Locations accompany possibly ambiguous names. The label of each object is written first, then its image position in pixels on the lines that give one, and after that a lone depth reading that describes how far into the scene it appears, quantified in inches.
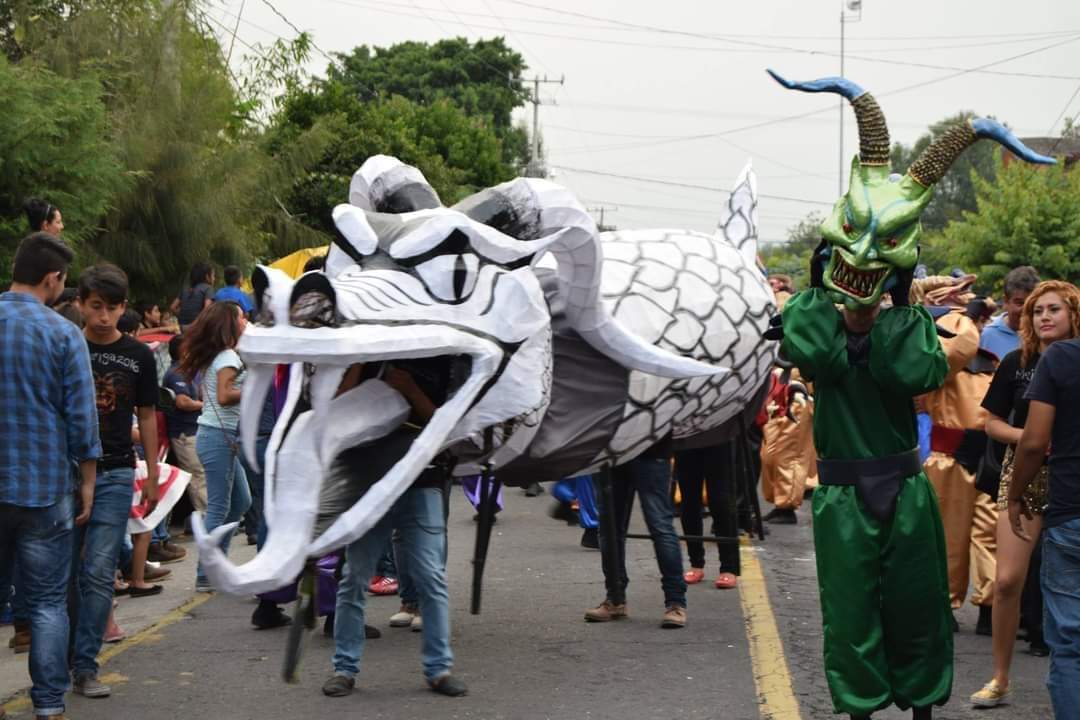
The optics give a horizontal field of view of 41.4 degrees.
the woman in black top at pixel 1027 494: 231.9
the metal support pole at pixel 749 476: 348.5
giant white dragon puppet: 191.0
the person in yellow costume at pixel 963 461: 284.7
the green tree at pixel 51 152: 391.9
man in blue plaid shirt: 209.5
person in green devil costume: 201.9
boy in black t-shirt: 239.9
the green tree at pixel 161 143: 517.0
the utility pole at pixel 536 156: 1968.0
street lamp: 1771.7
